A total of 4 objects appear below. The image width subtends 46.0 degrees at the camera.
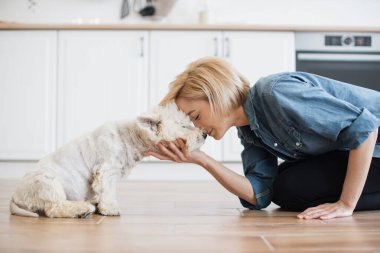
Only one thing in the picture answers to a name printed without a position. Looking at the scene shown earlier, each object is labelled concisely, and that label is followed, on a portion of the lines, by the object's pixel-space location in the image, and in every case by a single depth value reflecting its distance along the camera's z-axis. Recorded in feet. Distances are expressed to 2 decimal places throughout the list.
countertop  11.74
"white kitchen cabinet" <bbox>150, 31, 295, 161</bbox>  11.85
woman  5.27
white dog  5.37
